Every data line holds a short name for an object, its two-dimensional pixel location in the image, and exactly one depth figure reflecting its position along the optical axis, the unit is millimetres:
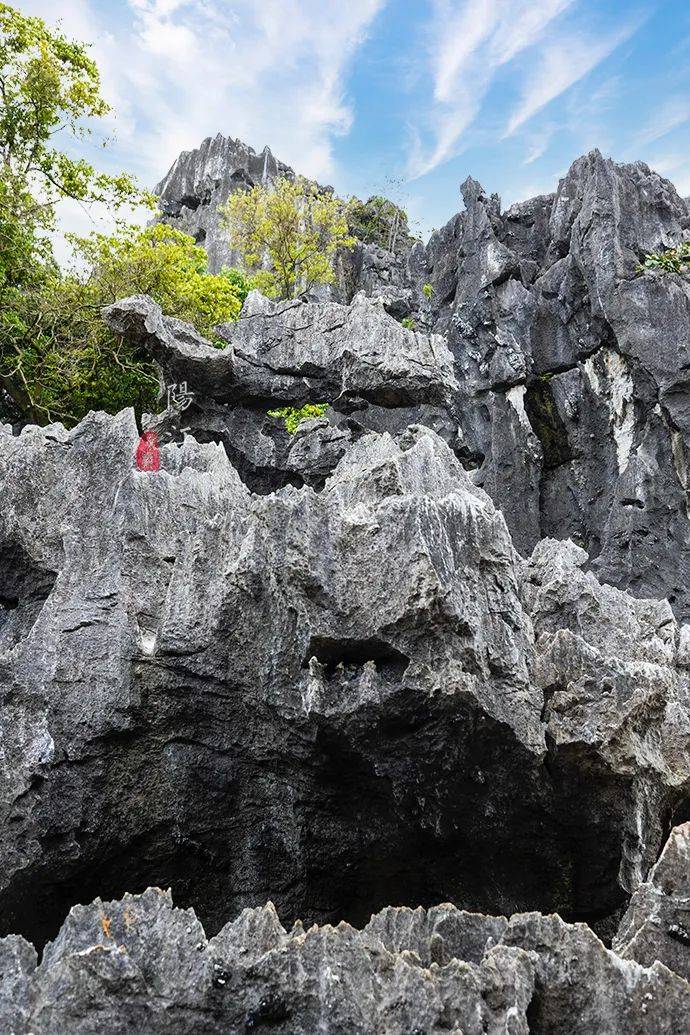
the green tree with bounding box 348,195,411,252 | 42656
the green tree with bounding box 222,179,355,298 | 28188
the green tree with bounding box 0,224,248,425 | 19297
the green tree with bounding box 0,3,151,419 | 19031
